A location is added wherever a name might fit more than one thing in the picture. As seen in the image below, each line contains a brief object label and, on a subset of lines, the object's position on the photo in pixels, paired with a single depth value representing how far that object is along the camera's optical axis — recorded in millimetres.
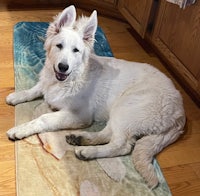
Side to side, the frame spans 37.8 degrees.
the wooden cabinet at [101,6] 3257
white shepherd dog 1765
